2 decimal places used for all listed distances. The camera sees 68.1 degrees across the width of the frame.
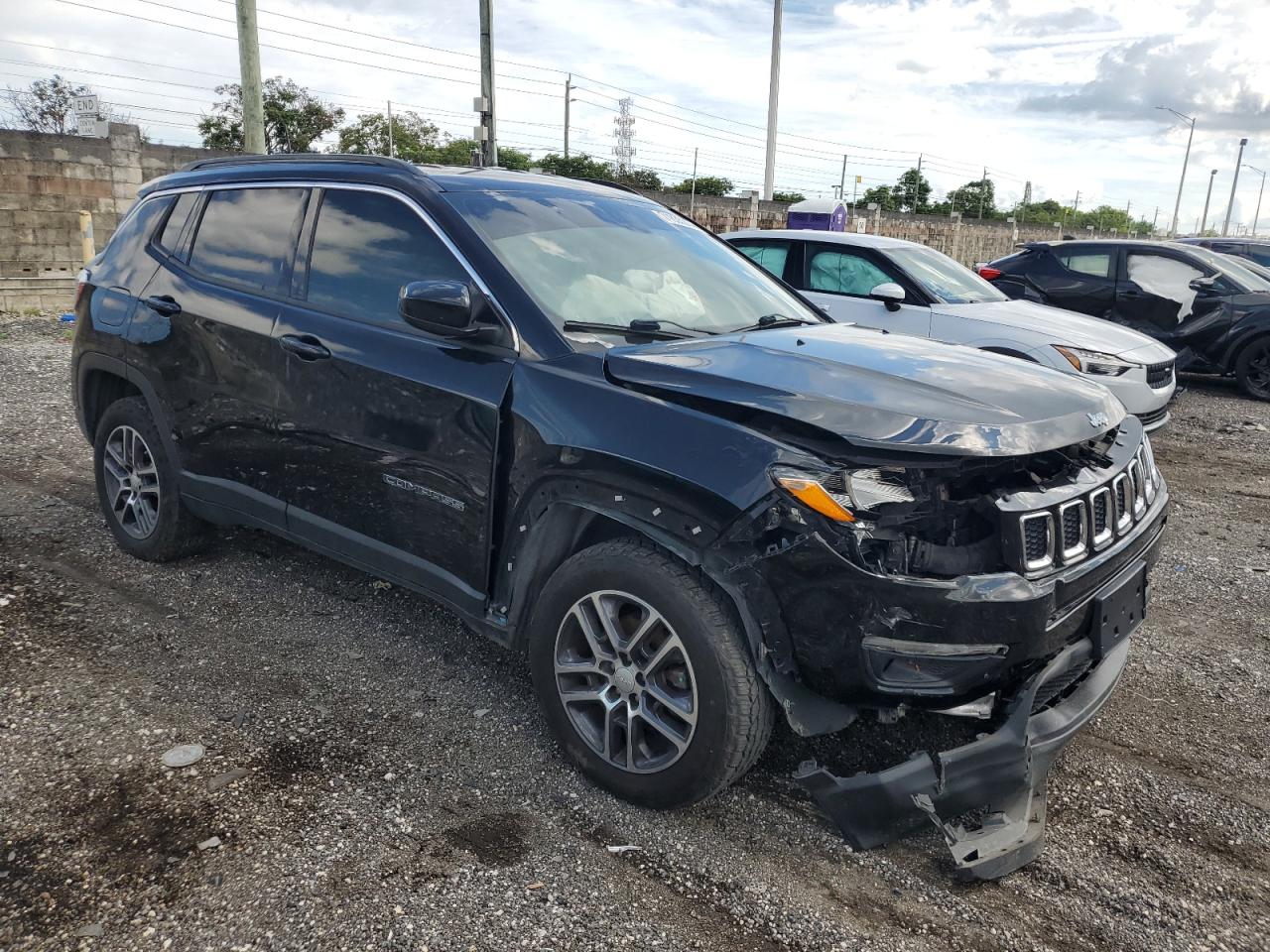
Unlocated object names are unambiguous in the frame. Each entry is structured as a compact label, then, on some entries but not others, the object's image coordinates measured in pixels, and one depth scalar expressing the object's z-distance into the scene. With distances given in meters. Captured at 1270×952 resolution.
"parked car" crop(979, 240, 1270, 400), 10.71
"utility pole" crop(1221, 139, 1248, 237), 79.31
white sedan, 7.25
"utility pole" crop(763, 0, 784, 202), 24.64
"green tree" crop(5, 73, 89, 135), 29.53
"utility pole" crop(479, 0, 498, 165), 15.65
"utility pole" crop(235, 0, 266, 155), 14.23
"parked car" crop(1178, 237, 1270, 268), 15.10
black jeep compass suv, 2.43
